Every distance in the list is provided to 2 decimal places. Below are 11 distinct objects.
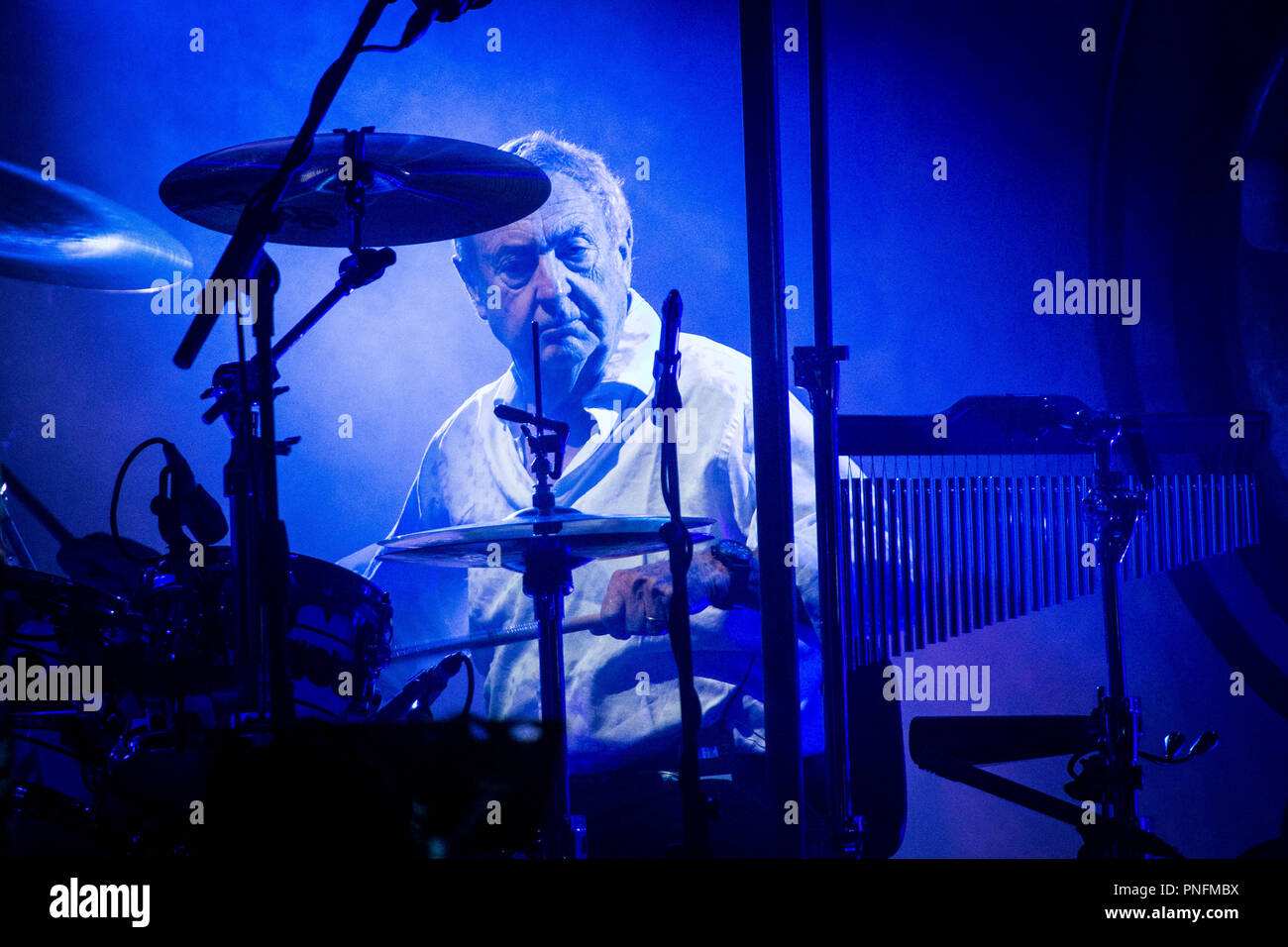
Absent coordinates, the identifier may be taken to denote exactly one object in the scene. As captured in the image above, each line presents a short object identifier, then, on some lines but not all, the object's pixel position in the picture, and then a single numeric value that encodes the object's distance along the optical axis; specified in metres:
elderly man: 6.44
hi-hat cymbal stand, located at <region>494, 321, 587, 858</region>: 4.99
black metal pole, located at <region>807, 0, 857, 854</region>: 4.80
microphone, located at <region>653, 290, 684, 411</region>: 4.35
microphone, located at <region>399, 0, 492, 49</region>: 3.95
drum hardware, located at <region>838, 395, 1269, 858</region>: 5.04
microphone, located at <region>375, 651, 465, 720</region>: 5.63
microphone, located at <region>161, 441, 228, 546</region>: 4.82
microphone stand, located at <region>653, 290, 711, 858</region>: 4.32
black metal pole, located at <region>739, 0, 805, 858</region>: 5.14
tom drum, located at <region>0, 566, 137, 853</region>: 4.95
